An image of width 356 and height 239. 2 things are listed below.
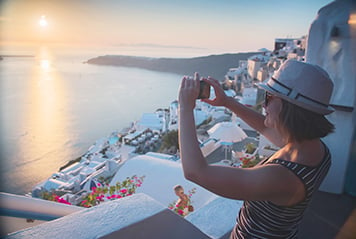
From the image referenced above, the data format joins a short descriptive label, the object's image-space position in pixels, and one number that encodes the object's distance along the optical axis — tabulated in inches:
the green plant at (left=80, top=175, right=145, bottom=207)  121.8
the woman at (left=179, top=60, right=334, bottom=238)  26.5
